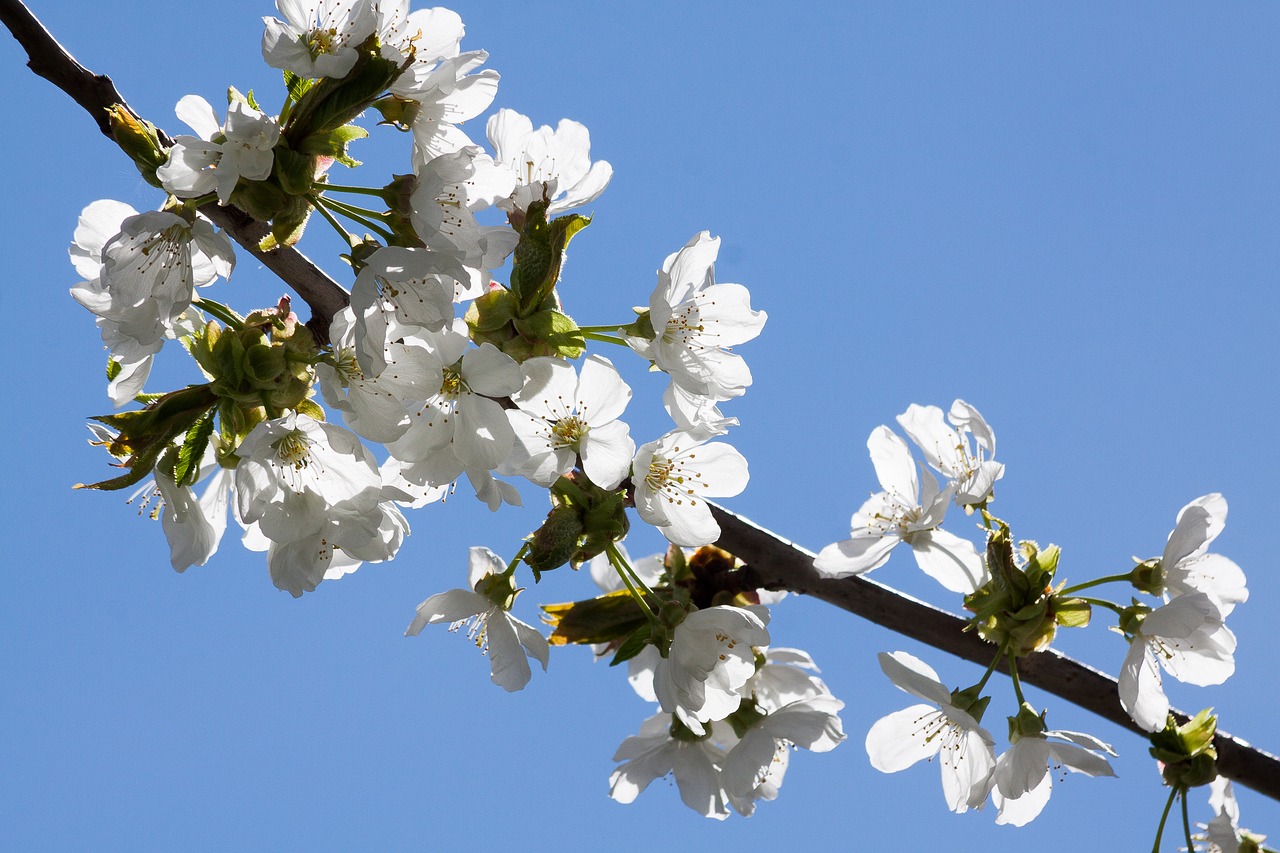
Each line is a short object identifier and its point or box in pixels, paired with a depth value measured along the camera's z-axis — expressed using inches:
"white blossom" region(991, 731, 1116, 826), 61.3
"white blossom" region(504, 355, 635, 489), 59.9
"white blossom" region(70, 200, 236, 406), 58.8
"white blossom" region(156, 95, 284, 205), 58.7
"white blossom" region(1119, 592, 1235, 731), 60.9
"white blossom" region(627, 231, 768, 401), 60.1
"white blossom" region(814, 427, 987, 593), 61.5
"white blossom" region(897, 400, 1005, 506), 62.5
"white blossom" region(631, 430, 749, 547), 60.2
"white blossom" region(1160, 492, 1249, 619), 61.8
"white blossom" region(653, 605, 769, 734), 60.5
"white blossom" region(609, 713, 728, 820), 62.7
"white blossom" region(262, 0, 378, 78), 58.9
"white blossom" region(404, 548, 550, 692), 61.0
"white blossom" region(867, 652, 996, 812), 61.5
